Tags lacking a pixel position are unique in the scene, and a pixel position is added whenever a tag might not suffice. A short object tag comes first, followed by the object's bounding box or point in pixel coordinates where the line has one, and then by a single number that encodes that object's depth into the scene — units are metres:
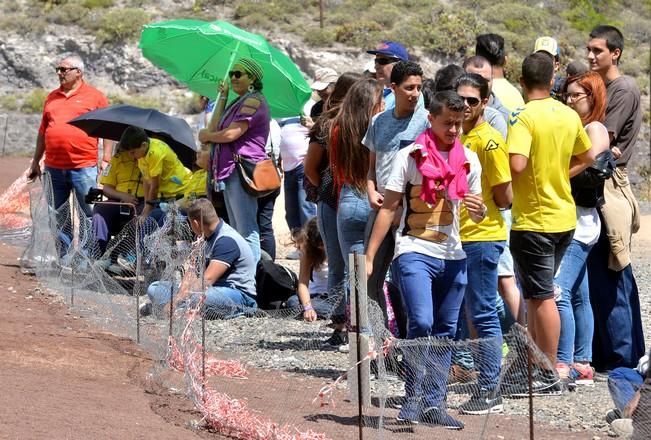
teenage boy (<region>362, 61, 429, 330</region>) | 12.80
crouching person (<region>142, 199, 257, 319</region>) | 16.57
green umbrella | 18.66
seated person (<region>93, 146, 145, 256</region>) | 20.33
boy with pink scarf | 11.19
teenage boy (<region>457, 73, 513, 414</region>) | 12.00
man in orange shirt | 21.41
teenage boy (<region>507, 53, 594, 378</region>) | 12.29
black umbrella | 21.24
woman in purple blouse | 17.39
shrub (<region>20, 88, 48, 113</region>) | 71.42
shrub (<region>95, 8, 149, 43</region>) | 81.75
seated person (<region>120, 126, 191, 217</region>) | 20.20
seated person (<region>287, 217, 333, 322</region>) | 16.71
